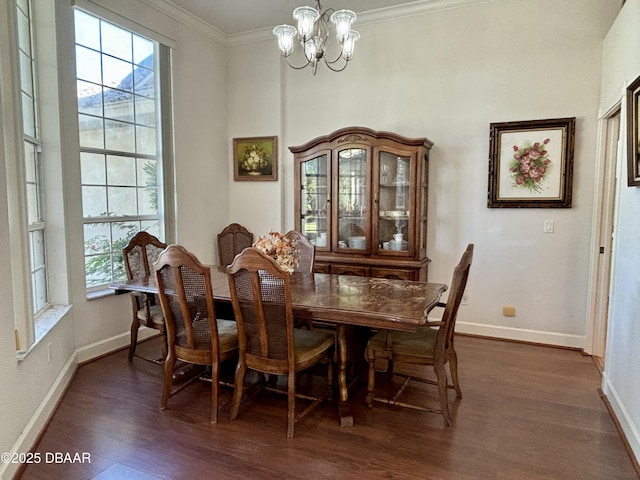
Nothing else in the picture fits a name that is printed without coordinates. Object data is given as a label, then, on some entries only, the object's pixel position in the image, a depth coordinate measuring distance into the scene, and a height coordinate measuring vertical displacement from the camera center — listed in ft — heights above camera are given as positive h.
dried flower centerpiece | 9.66 -1.05
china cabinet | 13.26 +0.09
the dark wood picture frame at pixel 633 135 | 8.02 +1.29
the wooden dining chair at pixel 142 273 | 10.88 -2.00
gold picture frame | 16.33 +1.66
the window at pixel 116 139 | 11.73 +1.85
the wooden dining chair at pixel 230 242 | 16.51 -1.55
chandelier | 9.15 +3.73
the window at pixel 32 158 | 9.59 +1.01
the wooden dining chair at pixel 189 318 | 8.22 -2.35
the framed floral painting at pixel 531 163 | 12.37 +1.14
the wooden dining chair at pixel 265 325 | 7.72 -2.31
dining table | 7.64 -1.95
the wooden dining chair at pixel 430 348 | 8.24 -2.93
